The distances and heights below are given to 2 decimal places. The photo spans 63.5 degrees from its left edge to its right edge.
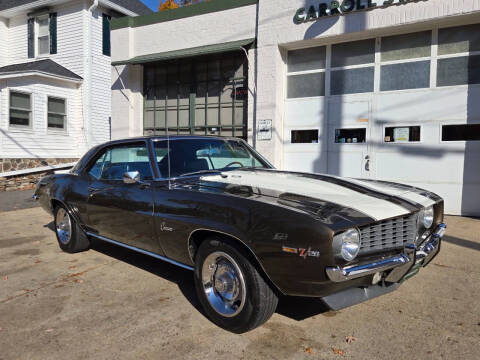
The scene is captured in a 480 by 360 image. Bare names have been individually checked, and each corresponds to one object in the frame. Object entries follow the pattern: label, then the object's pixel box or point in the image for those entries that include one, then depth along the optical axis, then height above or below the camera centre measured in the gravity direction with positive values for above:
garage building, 7.85 +1.84
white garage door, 7.79 +1.05
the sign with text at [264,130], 9.69 +0.68
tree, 29.19 +11.45
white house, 13.86 +2.83
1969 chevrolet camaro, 2.46 -0.50
